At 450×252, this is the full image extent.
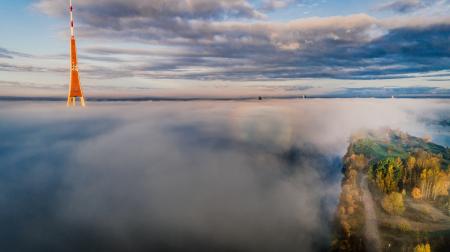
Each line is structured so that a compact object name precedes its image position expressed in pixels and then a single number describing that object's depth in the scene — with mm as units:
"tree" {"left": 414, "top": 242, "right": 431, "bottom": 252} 74625
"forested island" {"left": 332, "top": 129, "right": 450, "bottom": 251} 89312
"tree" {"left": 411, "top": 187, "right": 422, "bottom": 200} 118688
